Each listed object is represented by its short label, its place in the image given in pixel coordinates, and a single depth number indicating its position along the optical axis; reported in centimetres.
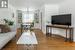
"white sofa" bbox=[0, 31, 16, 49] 184
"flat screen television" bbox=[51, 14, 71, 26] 290
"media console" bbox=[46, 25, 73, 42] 291
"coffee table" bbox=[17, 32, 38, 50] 187
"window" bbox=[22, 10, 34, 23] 687
